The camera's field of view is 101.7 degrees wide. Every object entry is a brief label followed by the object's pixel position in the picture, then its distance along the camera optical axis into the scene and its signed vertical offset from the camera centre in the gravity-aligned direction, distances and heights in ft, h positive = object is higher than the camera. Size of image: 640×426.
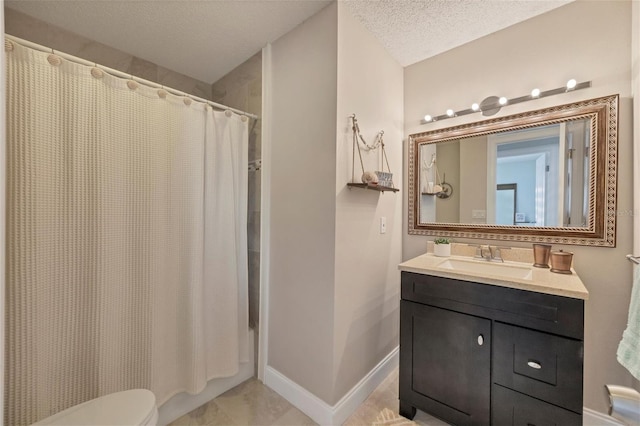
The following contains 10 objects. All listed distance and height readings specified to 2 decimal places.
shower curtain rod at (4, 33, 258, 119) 3.81 +2.45
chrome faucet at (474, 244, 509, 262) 5.74 -0.93
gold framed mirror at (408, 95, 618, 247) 4.79 +0.75
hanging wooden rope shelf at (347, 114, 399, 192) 5.24 +0.80
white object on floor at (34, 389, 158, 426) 3.55 -2.87
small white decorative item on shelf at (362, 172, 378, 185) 5.22 +0.67
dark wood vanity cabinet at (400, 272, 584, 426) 3.78 -2.34
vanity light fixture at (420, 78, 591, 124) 4.95 +2.38
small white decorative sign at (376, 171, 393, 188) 5.55 +0.70
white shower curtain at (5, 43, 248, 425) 3.87 -0.53
